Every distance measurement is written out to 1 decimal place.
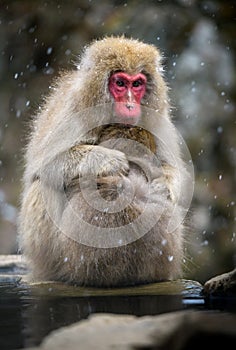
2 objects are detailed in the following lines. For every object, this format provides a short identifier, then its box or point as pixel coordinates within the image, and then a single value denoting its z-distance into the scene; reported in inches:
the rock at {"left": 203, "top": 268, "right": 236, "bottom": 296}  286.4
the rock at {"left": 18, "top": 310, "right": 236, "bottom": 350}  135.8
